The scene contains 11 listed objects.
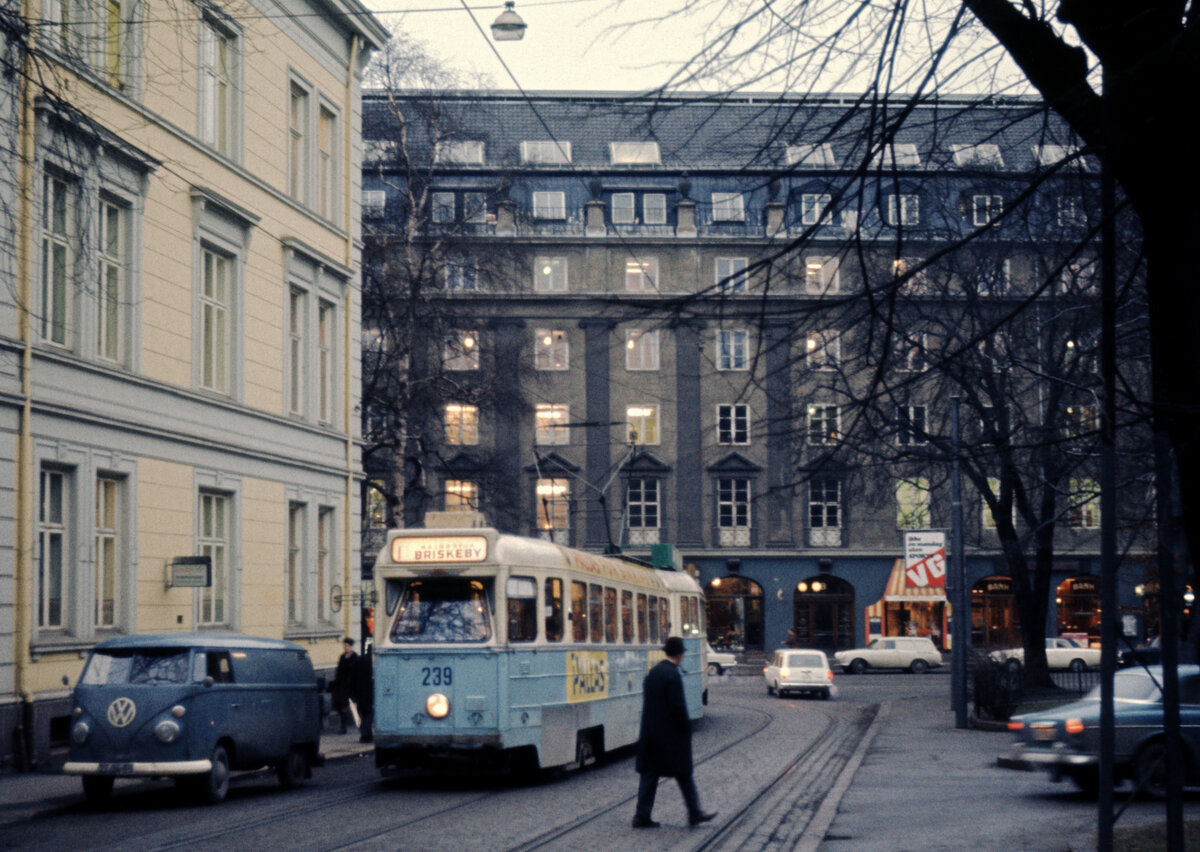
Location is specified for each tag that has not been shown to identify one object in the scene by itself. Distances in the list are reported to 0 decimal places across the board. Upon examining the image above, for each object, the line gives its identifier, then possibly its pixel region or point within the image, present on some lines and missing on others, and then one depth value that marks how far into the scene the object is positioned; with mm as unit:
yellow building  19891
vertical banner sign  28250
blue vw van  15898
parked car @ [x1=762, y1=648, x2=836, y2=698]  45062
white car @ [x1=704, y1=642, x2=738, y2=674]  60031
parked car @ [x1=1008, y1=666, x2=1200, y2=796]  16547
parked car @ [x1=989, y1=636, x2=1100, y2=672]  56562
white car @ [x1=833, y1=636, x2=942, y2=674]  60219
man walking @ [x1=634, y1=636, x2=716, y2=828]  13797
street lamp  27359
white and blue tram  17828
